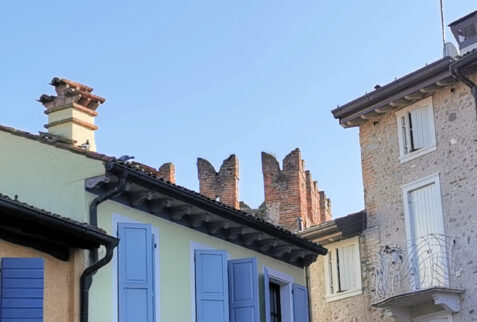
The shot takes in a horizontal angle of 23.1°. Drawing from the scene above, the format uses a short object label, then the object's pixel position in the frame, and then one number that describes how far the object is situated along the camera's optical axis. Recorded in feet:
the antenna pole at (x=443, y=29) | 82.48
